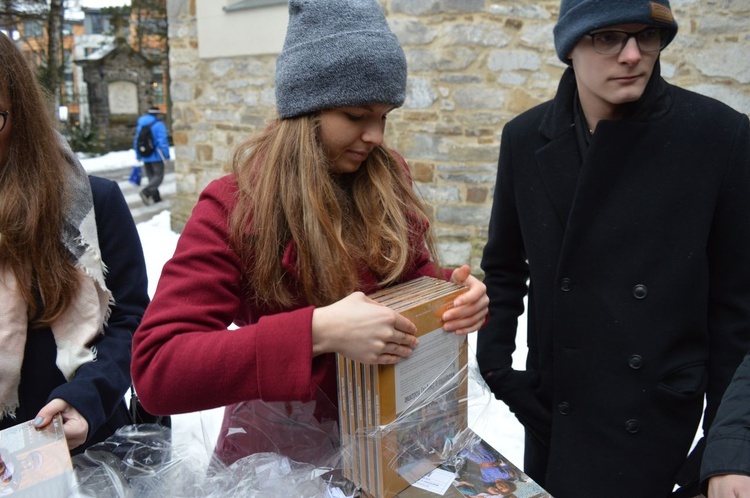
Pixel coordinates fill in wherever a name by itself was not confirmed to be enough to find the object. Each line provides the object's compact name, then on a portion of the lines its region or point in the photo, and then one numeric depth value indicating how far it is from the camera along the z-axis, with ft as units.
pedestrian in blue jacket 35.09
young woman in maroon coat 3.18
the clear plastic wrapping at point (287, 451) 3.39
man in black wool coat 4.76
